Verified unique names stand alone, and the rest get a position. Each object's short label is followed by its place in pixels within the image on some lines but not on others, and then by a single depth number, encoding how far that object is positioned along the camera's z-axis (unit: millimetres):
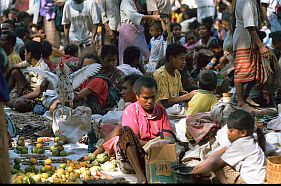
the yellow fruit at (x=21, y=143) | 10365
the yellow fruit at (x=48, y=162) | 9121
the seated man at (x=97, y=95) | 11360
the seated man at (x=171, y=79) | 11433
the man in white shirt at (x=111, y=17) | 15533
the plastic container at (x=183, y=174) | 7604
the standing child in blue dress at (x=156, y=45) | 14595
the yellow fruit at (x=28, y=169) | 8909
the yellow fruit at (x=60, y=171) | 8590
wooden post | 6953
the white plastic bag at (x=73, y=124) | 10824
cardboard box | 8054
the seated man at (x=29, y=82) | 13026
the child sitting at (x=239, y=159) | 7609
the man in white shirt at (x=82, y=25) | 16969
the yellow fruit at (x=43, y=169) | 8819
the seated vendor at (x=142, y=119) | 8714
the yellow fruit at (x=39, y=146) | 10269
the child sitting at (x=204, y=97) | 10288
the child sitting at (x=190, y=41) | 17562
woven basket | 7451
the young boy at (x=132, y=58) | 13121
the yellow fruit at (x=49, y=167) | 8833
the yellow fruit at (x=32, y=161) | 9274
